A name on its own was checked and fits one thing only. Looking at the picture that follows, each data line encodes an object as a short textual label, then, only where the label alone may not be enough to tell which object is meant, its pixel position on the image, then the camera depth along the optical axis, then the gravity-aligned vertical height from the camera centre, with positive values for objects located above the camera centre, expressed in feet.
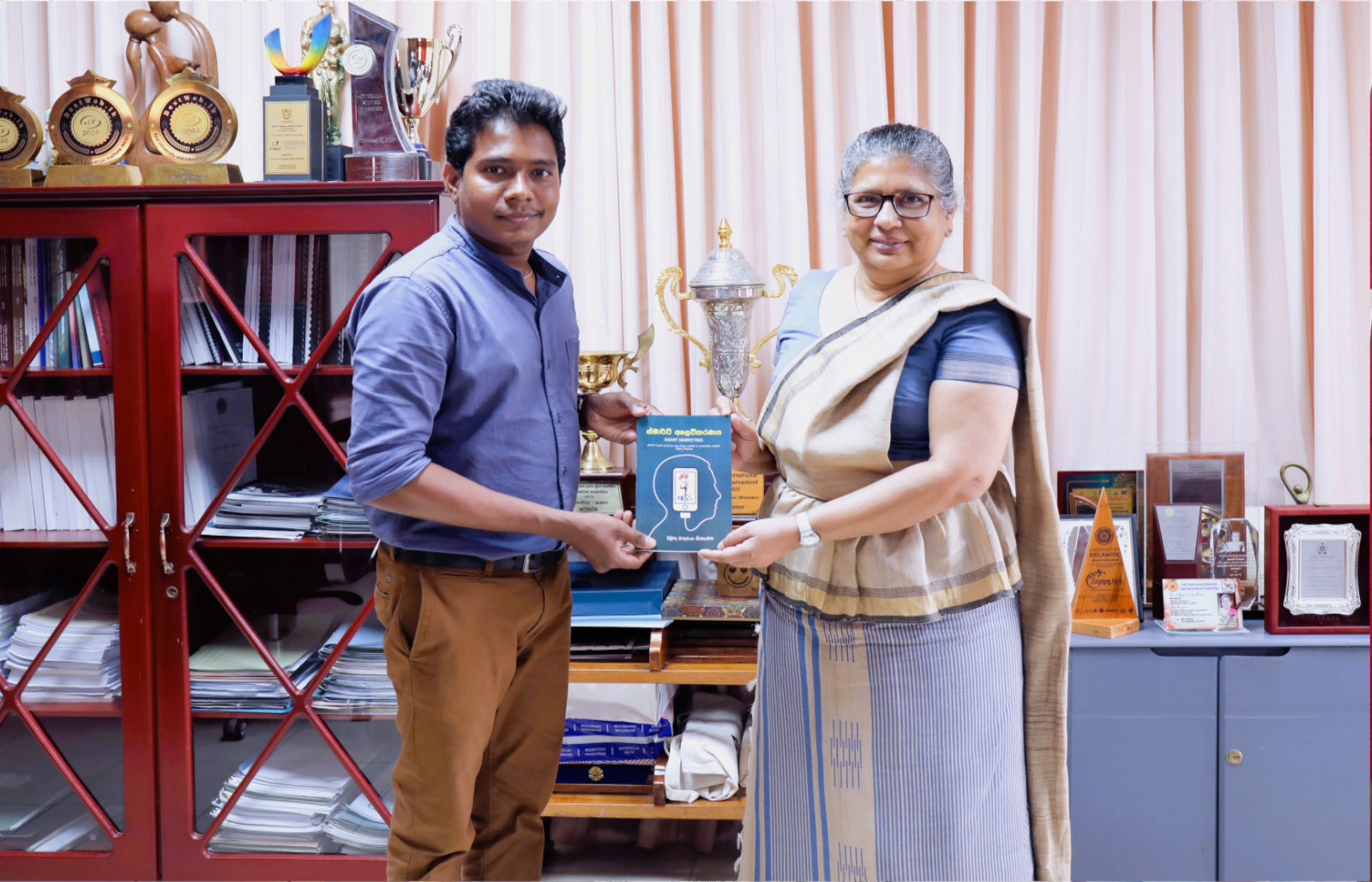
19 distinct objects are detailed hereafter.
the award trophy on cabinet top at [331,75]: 7.44 +2.68
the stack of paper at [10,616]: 7.71 -1.27
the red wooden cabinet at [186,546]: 7.14 -0.74
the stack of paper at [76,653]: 7.48 -1.53
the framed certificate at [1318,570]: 7.33 -1.11
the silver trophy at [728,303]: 7.59 +0.93
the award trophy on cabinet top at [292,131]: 7.10 +2.13
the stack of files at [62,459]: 7.38 -0.13
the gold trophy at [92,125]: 7.34 +2.28
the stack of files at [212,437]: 7.28 +0.03
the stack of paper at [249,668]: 7.47 -1.65
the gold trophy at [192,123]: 7.32 +2.27
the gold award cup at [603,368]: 7.41 +0.46
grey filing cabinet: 7.19 -2.40
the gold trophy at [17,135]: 7.41 +2.24
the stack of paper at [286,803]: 7.53 -2.66
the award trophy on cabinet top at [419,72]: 7.47 +2.69
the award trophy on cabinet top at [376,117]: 7.04 +2.21
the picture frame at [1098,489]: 7.75 -0.51
